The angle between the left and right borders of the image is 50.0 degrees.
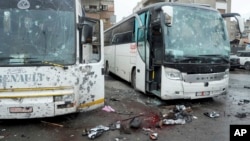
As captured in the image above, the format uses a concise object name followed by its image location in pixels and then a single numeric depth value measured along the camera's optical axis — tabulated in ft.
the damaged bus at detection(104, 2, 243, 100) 25.02
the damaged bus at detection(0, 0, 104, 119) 17.87
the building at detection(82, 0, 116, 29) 126.12
